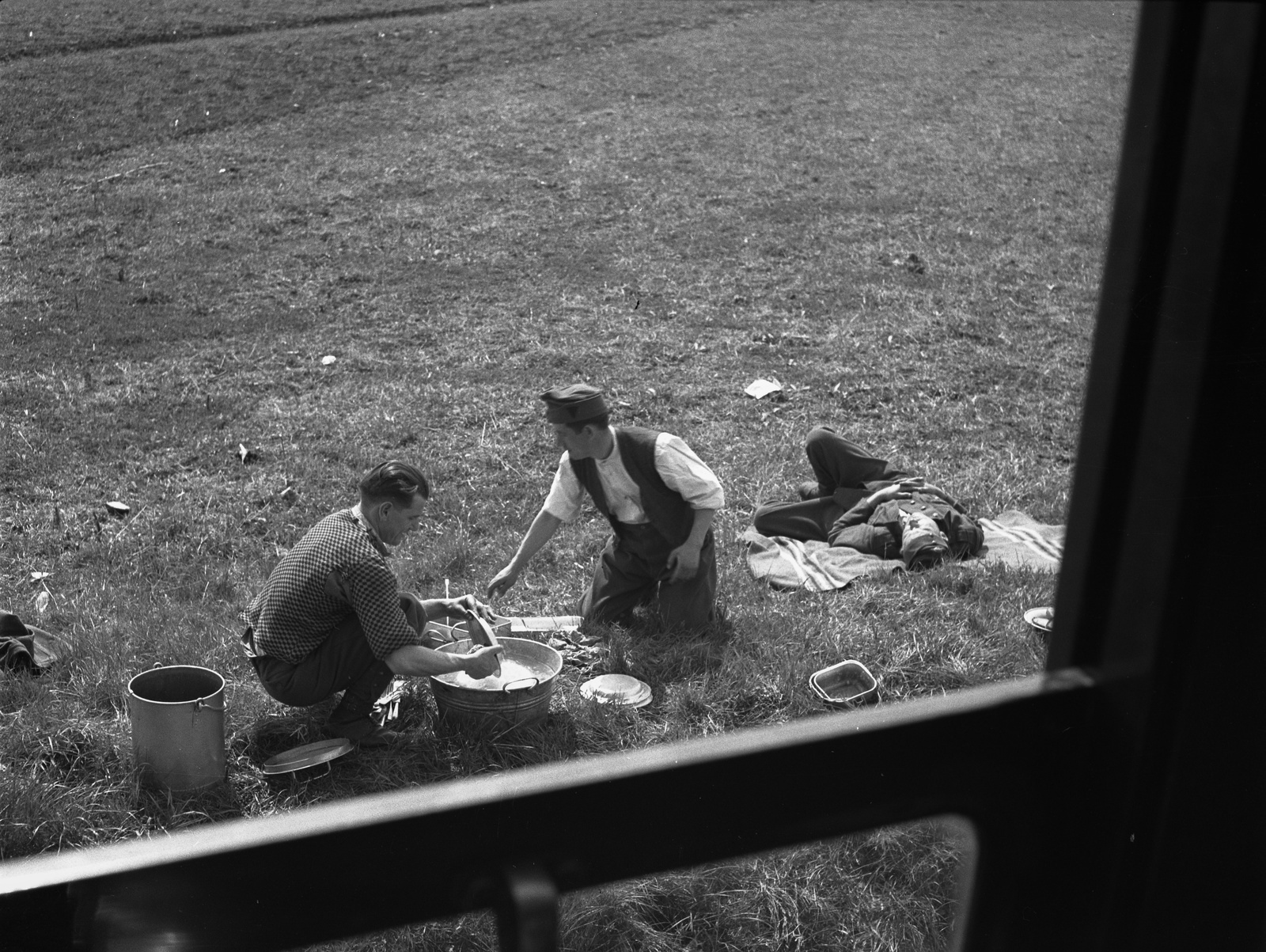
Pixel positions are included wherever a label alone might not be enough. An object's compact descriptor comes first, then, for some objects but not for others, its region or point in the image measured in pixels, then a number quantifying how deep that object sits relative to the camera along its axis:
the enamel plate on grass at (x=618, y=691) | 4.89
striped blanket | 6.51
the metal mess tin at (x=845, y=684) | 4.82
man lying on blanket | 6.74
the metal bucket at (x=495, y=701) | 4.48
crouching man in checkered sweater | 4.43
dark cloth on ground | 4.78
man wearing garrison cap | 5.67
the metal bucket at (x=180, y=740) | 4.03
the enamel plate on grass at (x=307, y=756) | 4.27
